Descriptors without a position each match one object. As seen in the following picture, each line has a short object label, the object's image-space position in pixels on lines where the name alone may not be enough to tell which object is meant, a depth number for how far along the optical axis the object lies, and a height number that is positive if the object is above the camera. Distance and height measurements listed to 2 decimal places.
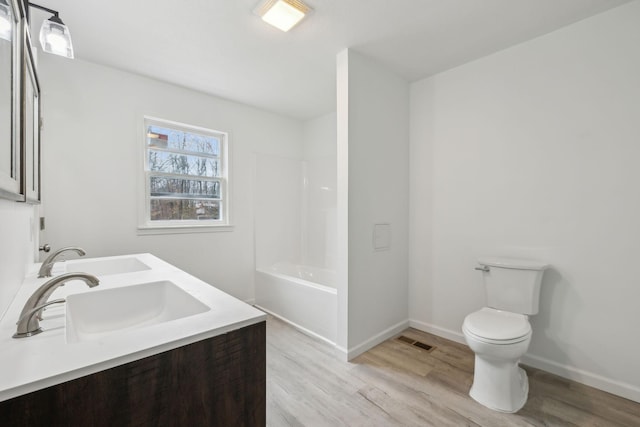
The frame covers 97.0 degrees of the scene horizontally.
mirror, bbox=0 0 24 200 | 0.82 +0.36
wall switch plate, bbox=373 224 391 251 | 2.51 -0.23
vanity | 0.63 -0.40
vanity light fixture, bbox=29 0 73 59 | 1.42 +0.89
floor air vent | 2.43 -1.18
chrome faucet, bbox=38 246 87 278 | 1.46 -0.27
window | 2.83 +0.39
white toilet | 1.69 -0.75
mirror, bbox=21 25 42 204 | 1.05 +0.44
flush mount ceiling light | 1.73 +1.27
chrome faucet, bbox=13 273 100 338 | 0.81 -0.27
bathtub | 2.49 -0.87
